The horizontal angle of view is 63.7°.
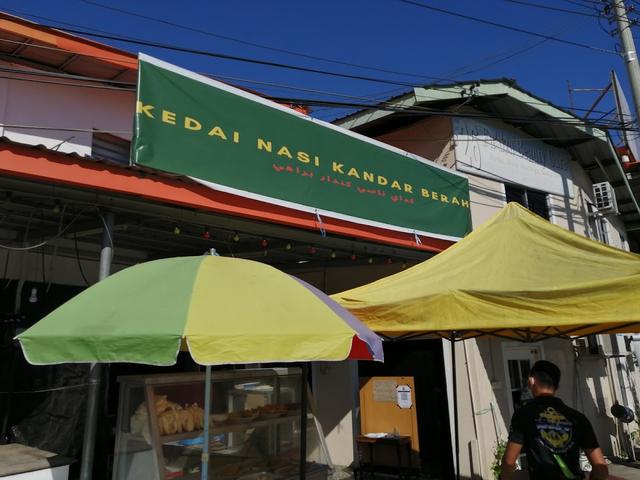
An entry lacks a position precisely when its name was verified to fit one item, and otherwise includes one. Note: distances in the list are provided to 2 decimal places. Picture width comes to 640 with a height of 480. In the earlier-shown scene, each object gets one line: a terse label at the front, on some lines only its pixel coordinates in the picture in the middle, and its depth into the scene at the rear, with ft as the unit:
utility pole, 29.40
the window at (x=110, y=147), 22.26
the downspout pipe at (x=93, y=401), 13.96
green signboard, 17.75
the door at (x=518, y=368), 31.14
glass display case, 13.41
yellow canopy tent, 13.08
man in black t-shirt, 11.85
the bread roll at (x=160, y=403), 13.47
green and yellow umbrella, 8.86
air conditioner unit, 41.09
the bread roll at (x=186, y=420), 13.78
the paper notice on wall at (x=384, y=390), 29.11
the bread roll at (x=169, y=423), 13.32
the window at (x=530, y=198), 36.40
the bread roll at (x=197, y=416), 13.98
